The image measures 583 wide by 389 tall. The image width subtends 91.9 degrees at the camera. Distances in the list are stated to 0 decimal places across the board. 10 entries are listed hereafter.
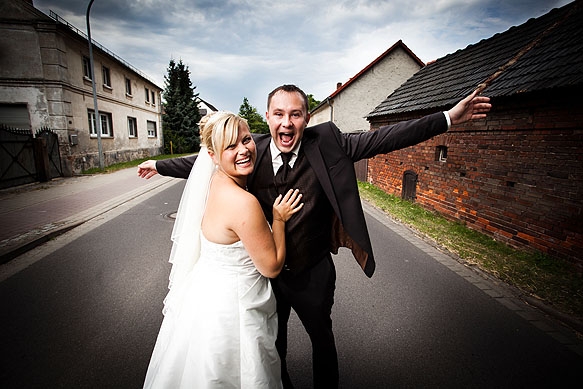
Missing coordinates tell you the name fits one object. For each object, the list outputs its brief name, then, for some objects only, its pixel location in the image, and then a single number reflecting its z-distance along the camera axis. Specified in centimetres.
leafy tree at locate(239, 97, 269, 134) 7169
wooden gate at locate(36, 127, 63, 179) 1221
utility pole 1388
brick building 441
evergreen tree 3450
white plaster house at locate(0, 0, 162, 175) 1319
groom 201
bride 171
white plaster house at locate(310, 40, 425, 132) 2014
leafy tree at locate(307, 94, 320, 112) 7126
